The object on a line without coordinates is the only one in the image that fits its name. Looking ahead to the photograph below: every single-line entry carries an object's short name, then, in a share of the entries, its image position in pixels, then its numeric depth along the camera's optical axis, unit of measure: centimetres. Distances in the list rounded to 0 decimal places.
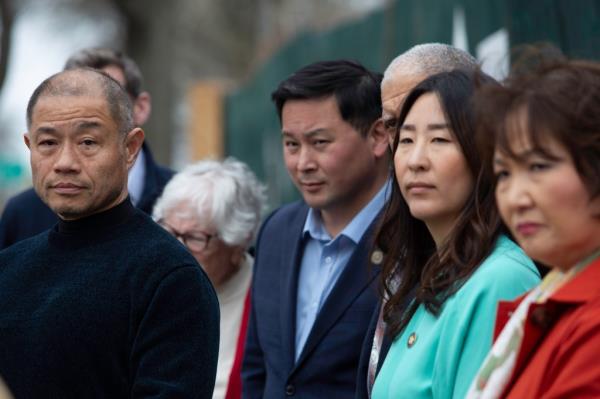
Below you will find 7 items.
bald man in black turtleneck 689
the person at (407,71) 811
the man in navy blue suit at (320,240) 865
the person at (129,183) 1112
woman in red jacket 529
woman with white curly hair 1034
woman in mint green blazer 628
